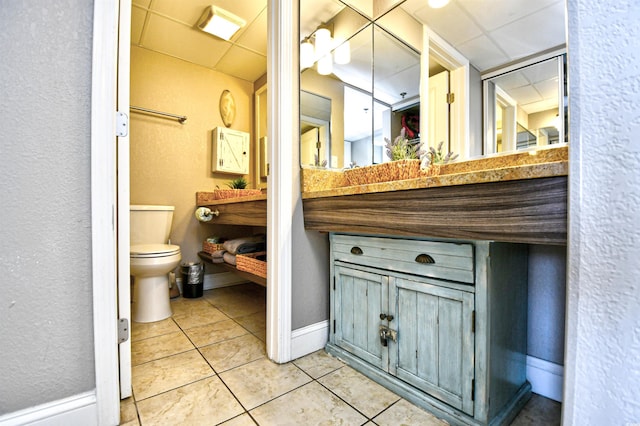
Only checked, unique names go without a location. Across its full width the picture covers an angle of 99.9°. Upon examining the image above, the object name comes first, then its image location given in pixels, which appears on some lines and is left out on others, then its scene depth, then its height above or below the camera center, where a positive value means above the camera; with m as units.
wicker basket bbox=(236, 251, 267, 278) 1.67 -0.35
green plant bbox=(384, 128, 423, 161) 1.38 +0.32
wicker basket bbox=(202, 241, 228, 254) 2.35 -0.33
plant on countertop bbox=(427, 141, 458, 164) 1.34 +0.28
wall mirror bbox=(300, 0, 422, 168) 1.48 +0.79
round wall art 2.75 +1.06
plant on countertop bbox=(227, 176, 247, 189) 2.63 +0.26
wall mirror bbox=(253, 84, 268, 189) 2.88 +0.83
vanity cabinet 0.89 -0.42
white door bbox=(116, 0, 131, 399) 1.03 +0.05
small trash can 2.42 -0.63
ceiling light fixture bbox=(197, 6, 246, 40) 1.95 +1.44
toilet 1.80 -0.35
